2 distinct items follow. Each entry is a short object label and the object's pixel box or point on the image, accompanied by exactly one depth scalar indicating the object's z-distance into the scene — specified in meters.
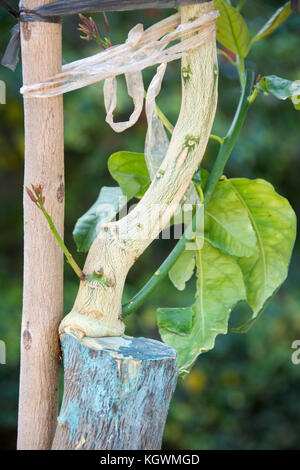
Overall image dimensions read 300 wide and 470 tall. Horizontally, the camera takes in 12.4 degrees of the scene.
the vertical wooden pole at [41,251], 0.83
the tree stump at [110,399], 0.81
